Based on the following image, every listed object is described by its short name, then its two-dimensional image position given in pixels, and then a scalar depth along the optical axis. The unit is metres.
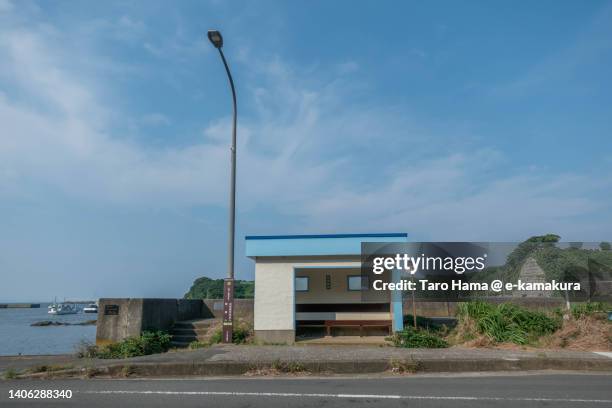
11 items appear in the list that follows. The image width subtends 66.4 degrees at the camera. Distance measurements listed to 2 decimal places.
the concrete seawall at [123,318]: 14.05
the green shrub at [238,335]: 14.16
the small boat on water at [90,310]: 143.75
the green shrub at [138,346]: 12.30
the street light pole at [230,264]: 13.32
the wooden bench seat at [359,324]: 15.60
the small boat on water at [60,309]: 125.99
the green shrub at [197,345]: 13.93
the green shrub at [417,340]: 12.88
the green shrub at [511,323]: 13.32
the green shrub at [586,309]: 14.03
